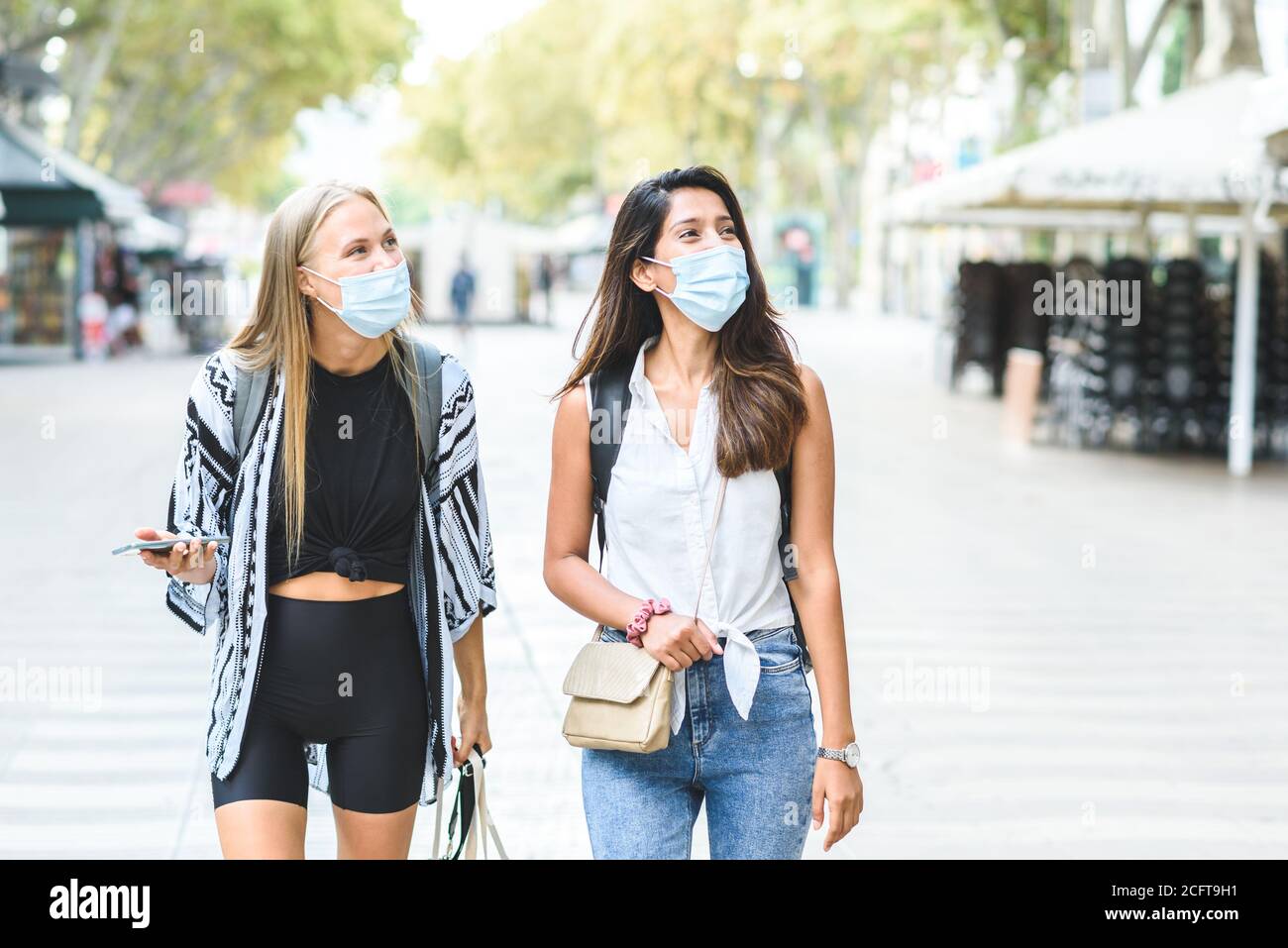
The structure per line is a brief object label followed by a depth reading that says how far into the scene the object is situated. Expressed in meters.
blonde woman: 2.99
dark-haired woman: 2.90
